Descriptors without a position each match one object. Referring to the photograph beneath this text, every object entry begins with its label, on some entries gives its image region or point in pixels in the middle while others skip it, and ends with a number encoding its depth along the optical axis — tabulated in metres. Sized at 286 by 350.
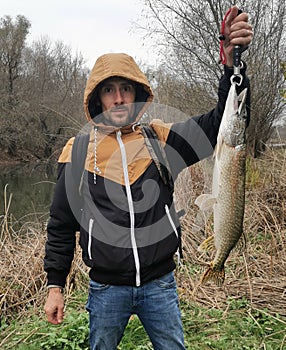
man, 1.91
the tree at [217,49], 9.73
